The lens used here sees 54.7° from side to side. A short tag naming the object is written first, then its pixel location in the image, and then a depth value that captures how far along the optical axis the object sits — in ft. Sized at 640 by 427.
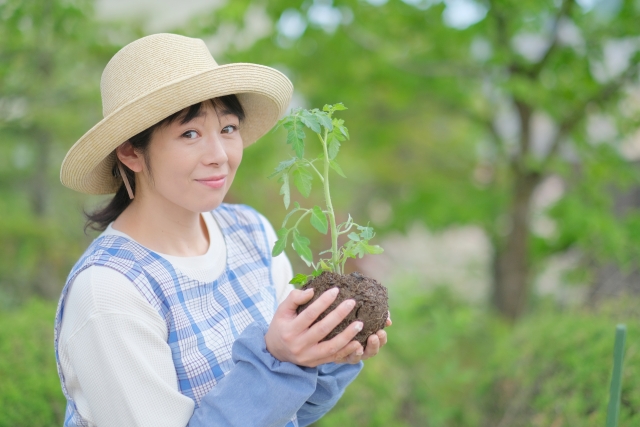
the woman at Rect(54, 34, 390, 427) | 4.61
